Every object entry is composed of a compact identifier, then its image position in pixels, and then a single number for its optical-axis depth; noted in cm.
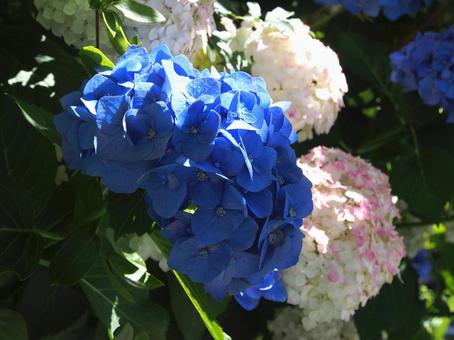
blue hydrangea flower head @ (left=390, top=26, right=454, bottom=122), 164
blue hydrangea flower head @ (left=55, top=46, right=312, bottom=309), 83
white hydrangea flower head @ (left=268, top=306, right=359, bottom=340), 159
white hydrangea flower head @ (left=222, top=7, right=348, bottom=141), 132
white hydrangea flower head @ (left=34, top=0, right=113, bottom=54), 114
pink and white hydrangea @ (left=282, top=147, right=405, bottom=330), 128
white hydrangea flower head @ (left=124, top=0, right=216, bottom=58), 114
